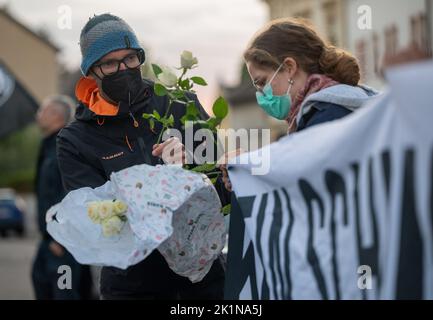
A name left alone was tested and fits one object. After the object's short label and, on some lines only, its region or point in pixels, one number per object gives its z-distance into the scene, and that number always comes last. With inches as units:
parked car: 972.6
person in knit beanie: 150.9
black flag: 434.6
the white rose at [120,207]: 131.0
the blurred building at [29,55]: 1332.4
